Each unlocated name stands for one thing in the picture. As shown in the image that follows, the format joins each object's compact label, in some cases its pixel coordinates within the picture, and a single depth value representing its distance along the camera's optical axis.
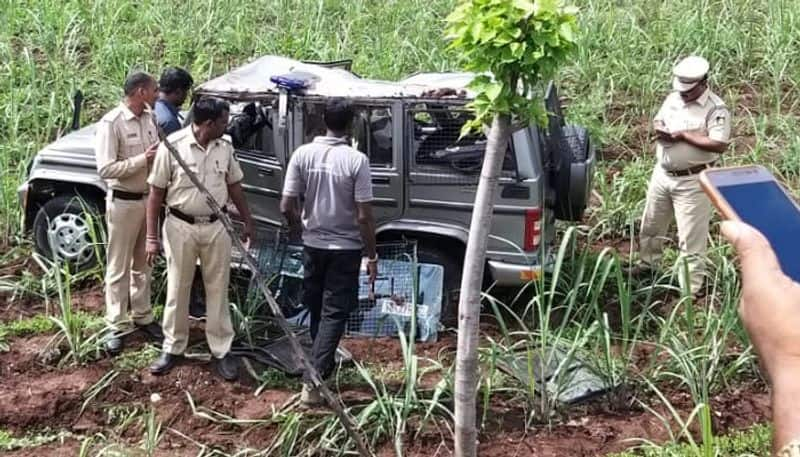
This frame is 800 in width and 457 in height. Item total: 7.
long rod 3.92
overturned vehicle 6.17
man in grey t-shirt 5.43
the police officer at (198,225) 5.53
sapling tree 3.76
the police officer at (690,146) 6.61
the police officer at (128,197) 5.84
